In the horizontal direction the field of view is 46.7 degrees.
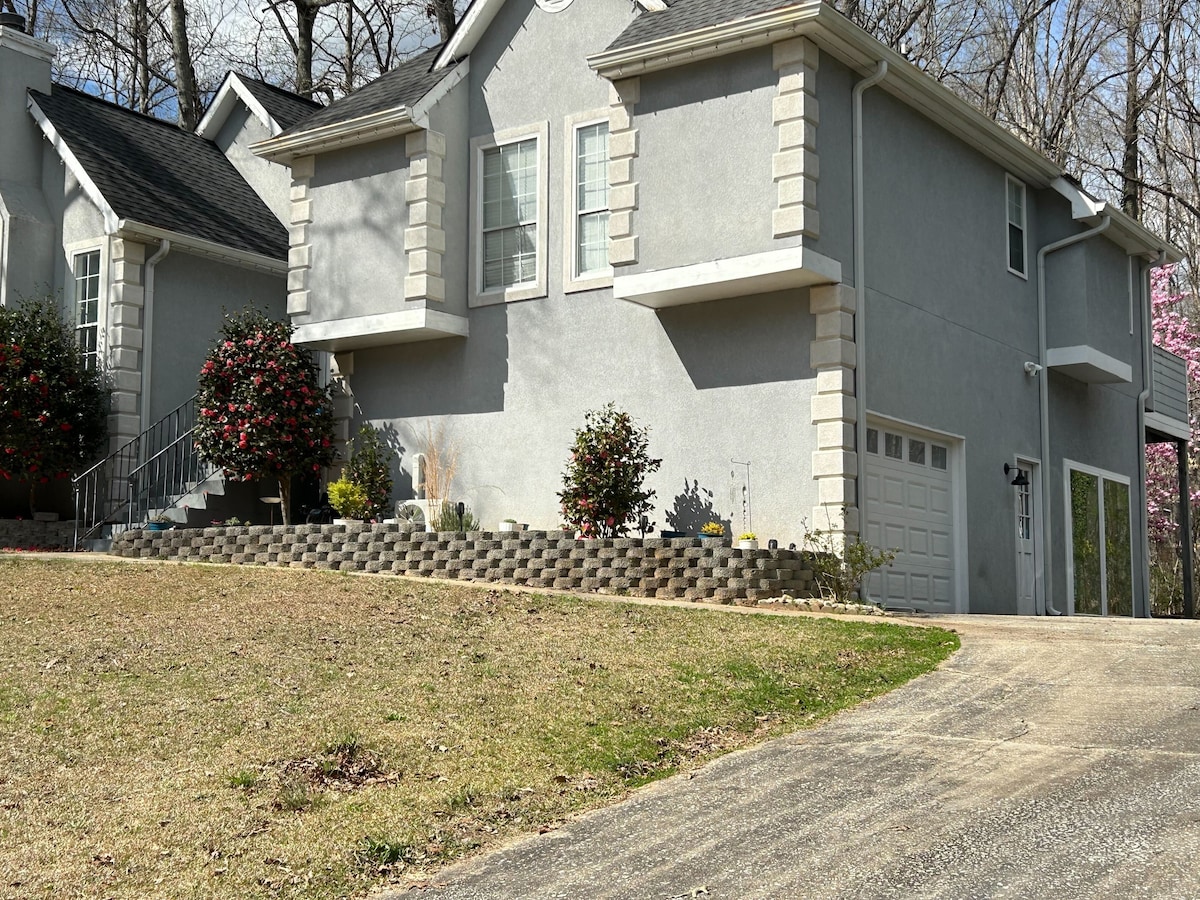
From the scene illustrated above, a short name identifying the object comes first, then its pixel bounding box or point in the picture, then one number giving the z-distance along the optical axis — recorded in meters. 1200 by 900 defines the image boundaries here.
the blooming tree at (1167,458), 28.78
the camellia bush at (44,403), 18.12
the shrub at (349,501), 16.73
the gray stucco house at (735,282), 14.43
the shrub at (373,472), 17.05
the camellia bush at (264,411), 17.30
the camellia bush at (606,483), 14.79
